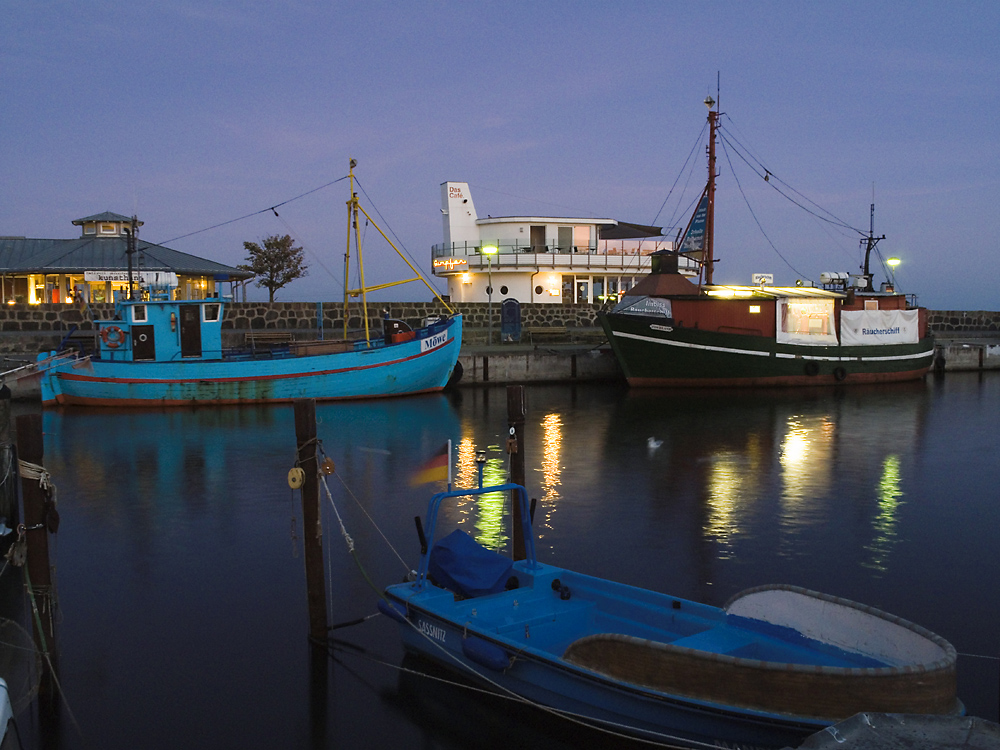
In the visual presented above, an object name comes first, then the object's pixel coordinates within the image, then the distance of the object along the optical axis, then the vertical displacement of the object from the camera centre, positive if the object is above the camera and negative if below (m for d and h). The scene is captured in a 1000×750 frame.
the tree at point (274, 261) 50.31 +3.03
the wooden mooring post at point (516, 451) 9.49 -1.54
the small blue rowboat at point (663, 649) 5.31 -2.39
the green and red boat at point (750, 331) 30.03 -0.81
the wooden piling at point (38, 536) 7.29 -1.81
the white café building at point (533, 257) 43.66 +2.69
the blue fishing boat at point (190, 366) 25.47 -1.48
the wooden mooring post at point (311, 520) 8.26 -1.93
